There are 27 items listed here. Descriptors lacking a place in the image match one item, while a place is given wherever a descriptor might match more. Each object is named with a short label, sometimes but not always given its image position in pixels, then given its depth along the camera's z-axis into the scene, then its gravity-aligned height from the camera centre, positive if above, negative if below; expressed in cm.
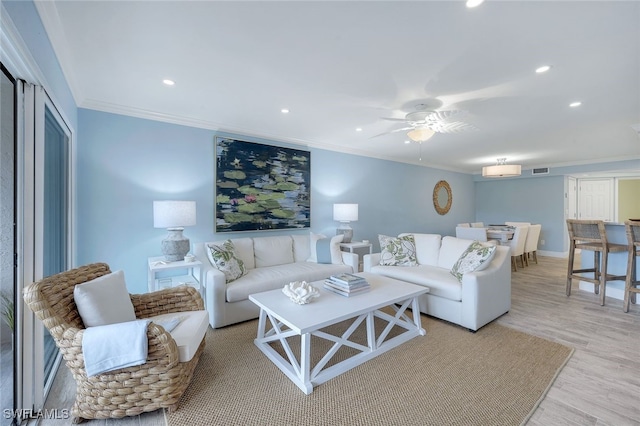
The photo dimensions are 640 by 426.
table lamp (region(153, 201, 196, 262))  279 -9
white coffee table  179 -81
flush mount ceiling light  502 +82
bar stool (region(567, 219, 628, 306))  329 -42
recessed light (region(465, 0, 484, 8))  147 +116
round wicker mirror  693 +44
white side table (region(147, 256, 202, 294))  271 -70
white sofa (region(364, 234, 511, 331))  256 -72
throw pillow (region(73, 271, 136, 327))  153 -53
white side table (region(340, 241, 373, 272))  419 -52
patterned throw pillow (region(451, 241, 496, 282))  267 -47
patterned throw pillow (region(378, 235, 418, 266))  342 -50
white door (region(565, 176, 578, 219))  678 +40
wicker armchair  144 -89
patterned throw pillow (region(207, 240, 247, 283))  284 -51
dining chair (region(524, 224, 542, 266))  532 -53
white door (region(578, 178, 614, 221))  701 +39
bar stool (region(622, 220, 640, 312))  301 -50
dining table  507 -40
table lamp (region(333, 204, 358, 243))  446 -1
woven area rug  154 -115
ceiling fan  285 +101
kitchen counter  352 -62
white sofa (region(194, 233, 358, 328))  266 -69
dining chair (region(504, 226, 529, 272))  497 -54
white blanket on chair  141 -71
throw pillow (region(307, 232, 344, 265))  364 -50
